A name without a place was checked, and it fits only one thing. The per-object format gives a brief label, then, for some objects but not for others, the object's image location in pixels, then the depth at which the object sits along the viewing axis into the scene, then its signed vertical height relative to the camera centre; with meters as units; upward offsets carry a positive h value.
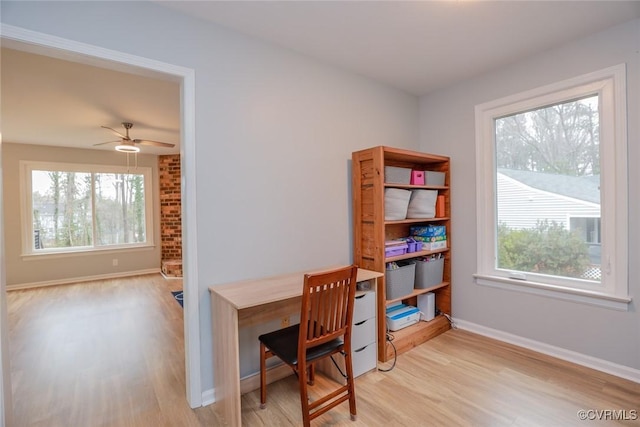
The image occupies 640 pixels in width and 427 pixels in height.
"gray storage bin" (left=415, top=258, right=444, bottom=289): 2.85 -0.63
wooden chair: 1.57 -0.71
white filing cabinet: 2.15 -0.97
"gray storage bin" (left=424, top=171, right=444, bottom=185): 2.92 +0.32
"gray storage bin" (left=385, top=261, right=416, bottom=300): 2.56 -0.64
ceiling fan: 3.94 +0.95
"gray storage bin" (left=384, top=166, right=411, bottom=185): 2.52 +0.30
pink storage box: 2.79 +0.31
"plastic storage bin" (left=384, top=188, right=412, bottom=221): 2.56 +0.06
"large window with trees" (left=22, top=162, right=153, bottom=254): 5.07 +0.15
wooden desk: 1.62 -0.68
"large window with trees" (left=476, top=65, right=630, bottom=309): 2.14 +0.14
